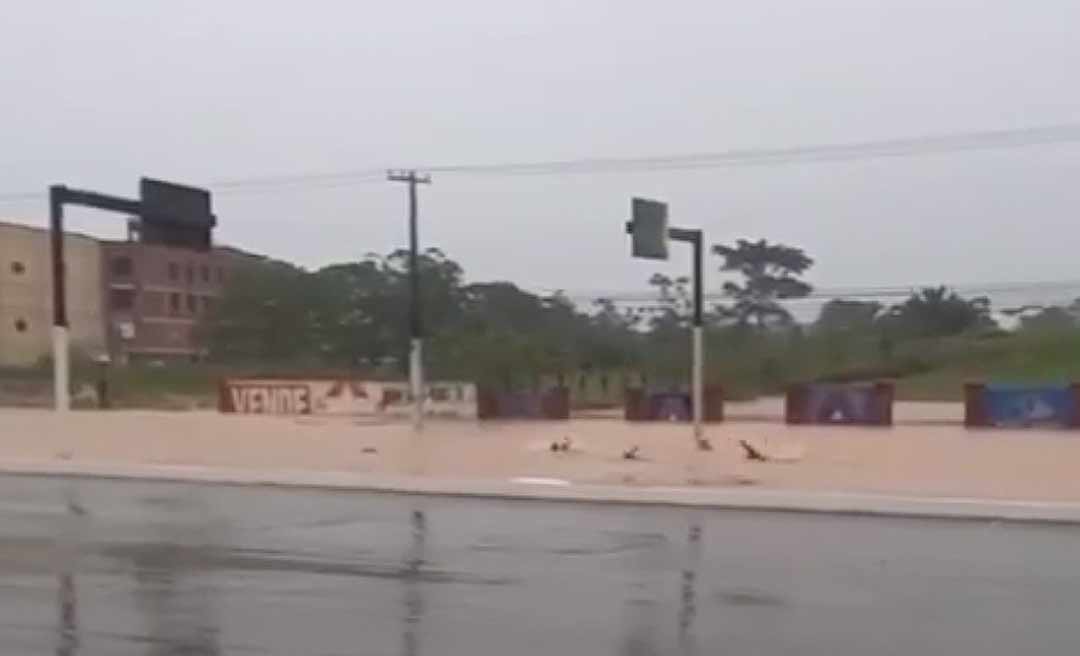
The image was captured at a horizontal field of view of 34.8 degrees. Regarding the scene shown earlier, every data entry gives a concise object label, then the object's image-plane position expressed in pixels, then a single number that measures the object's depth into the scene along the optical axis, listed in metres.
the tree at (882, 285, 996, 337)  95.56
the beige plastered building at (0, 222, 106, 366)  99.00
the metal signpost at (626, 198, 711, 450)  29.58
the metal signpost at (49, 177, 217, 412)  33.56
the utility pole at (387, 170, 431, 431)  48.69
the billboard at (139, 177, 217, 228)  33.41
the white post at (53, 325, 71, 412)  33.69
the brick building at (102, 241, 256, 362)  109.50
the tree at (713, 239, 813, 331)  110.06
